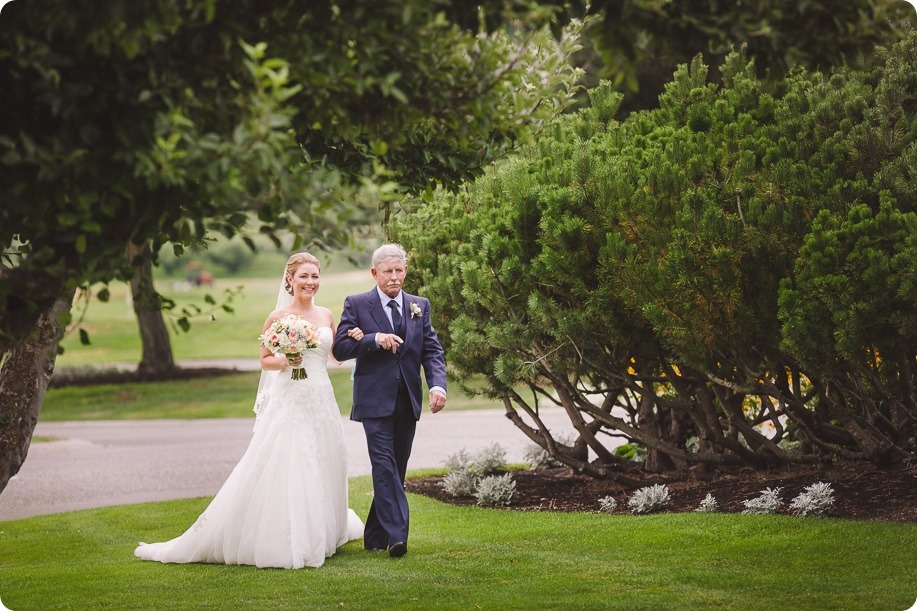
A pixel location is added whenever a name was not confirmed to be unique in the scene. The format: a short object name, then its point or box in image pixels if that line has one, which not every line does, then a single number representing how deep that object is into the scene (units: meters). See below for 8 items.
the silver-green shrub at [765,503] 17.03
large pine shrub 15.09
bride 15.16
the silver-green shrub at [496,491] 20.80
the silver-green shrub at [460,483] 22.00
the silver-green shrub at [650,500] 18.55
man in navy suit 15.26
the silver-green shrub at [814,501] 16.55
